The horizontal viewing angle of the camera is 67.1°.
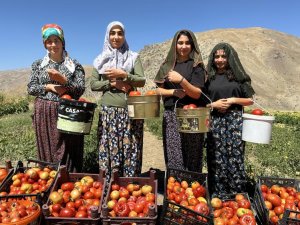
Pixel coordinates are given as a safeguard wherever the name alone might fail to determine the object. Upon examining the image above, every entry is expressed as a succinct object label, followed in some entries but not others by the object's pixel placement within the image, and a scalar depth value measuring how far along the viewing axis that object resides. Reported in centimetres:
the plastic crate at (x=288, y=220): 193
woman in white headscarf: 266
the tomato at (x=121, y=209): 214
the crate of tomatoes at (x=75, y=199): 203
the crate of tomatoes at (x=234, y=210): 224
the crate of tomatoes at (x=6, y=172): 261
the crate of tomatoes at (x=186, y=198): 204
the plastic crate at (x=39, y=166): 228
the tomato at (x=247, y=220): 218
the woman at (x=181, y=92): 262
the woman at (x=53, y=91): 277
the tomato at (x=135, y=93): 243
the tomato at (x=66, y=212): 209
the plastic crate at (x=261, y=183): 241
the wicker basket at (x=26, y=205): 181
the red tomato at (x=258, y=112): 259
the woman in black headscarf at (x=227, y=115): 273
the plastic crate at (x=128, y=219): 202
